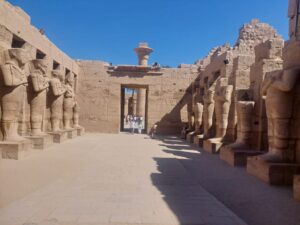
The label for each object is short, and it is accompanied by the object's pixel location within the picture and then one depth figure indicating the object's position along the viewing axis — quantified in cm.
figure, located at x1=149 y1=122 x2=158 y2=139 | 1531
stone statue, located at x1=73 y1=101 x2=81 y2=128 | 1362
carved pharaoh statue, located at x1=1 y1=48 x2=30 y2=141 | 636
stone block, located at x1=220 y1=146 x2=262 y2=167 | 684
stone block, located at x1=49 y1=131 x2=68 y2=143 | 1007
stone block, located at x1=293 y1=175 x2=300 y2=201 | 395
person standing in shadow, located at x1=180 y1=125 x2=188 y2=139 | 1452
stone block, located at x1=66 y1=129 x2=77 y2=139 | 1187
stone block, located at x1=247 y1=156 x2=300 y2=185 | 498
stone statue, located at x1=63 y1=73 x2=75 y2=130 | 1219
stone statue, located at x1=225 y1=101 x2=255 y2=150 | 713
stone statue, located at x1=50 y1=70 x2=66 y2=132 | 1016
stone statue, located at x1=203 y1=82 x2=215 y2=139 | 1086
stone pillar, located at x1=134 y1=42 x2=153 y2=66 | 2161
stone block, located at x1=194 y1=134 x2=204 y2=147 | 1086
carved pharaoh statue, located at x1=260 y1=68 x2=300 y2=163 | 511
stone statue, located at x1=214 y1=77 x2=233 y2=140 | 902
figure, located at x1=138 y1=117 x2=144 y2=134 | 1662
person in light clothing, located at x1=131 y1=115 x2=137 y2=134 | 1684
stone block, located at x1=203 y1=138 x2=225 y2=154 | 902
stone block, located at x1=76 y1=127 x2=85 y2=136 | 1368
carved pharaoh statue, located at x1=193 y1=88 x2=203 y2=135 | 1255
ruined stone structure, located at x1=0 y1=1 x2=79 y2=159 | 641
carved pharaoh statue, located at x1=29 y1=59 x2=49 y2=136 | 803
